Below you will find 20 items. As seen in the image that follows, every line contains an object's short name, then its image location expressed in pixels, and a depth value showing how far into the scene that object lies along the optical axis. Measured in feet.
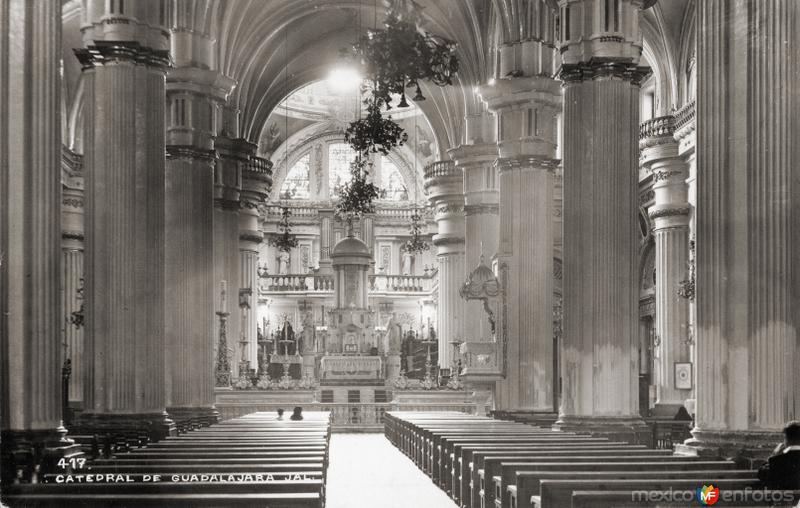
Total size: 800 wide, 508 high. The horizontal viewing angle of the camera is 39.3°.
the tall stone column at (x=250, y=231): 106.83
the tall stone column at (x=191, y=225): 66.64
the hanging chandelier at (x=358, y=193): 72.33
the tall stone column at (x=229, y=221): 96.84
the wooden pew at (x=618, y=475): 26.03
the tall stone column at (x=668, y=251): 79.46
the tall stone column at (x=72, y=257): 83.46
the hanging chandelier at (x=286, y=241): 117.70
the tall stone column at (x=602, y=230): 48.11
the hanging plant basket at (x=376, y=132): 46.88
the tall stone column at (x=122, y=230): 44.91
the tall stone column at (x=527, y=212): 68.64
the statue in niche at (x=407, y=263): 152.76
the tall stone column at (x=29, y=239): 29.04
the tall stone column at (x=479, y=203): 90.58
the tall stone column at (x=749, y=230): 29.76
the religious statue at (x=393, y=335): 143.17
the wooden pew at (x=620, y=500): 21.90
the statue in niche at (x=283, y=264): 150.61
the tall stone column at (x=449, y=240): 104.42
